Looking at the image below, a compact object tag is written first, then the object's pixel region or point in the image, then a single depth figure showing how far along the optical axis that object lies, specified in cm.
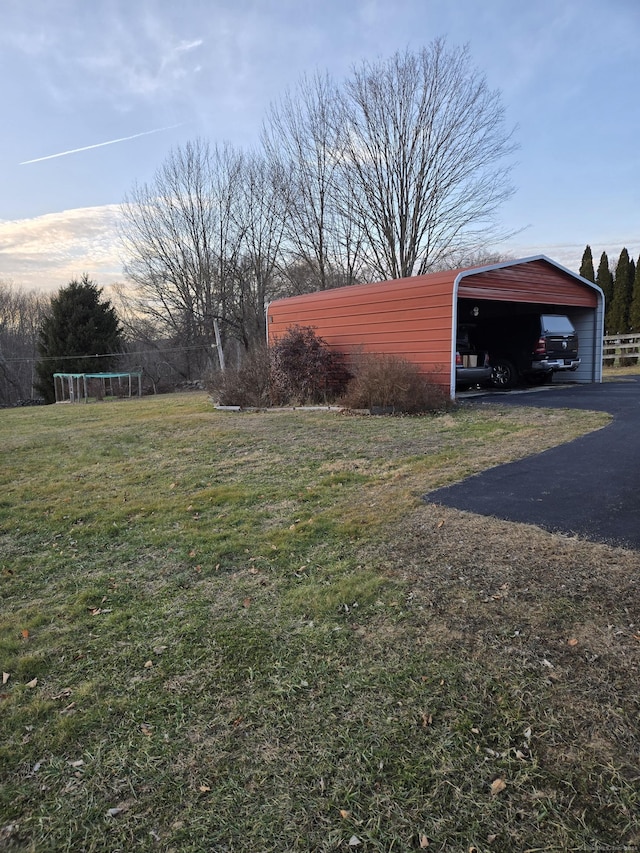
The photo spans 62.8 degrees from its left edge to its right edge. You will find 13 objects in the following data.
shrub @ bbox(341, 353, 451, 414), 1040
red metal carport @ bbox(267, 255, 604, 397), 1157
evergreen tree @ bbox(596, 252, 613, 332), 2722
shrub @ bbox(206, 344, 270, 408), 1321
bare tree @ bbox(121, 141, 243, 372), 2973
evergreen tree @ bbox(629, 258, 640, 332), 2506
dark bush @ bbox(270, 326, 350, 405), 1262
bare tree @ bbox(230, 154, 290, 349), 2845
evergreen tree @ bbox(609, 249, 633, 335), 2638
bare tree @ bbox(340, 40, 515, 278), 2244
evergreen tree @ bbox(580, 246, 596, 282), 2862
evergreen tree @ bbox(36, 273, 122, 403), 2845
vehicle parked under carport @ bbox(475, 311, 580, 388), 1410
